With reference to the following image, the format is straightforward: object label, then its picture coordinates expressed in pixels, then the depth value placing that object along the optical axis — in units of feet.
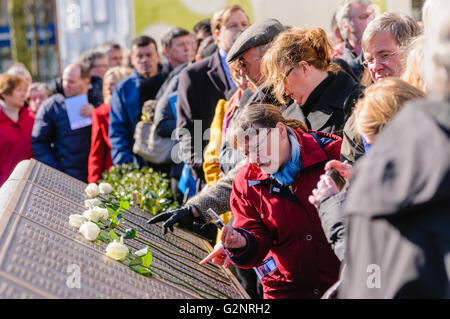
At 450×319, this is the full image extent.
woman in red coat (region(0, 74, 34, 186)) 20.76
